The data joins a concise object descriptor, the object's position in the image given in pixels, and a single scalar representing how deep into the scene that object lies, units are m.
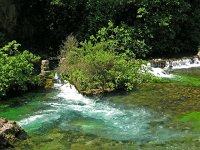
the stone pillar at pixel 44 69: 17.72
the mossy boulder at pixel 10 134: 11.54
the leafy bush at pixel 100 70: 16.37
